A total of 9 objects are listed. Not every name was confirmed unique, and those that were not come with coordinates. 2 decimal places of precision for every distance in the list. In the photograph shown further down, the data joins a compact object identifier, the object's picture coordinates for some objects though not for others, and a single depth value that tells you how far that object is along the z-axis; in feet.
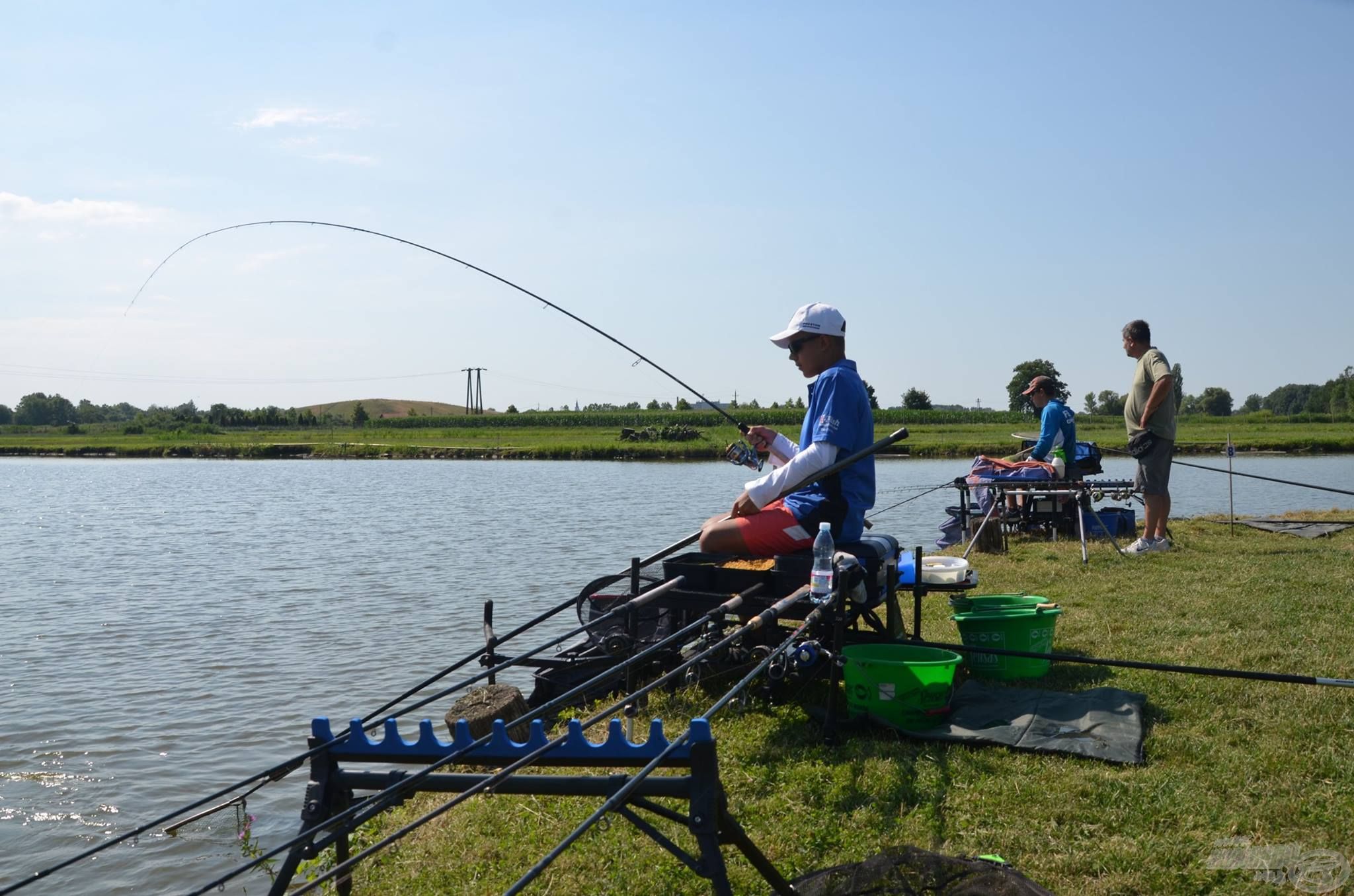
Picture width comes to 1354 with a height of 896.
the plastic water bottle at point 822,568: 14.87
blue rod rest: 9.32
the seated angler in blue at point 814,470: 16.20
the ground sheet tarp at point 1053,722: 13.93
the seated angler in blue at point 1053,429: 36.40
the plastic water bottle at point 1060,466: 35.86
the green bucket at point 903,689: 14.94
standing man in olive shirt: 31.45
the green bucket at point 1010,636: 17.74
